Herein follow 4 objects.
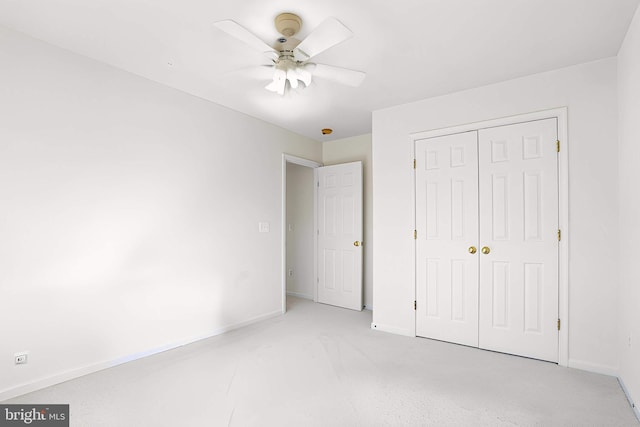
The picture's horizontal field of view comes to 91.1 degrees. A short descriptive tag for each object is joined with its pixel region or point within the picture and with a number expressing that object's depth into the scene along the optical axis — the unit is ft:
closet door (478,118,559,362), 8.91
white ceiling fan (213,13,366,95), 5.91
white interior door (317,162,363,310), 14.80
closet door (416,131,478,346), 10.14
